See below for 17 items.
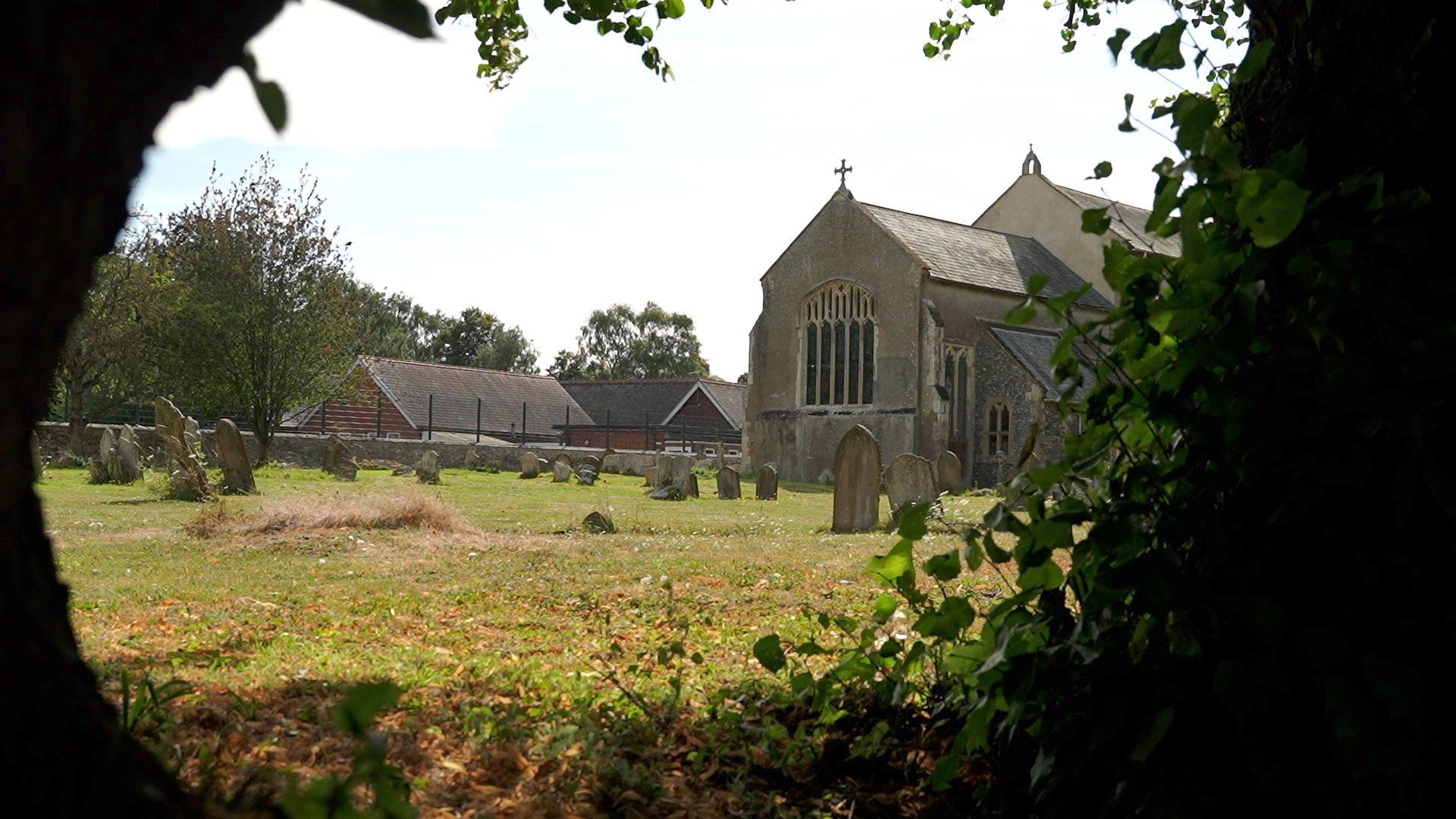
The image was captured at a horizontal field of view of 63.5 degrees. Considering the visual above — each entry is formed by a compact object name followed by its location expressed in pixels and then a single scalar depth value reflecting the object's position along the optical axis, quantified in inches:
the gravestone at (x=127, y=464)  845.2
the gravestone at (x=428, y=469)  1027.9
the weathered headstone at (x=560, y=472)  1155.3
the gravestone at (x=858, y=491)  608.4
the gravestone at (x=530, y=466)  1210.0
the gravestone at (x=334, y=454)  1104.2
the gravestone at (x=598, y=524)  549.0
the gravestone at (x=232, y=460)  744.3
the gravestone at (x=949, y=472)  1038.4
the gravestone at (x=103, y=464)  849.6
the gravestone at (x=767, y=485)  991.0
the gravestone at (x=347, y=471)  1034.1
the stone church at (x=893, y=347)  1353.3
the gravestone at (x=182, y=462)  695.1
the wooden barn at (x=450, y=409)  2001.7
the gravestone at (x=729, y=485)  979.3
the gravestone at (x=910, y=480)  698.2
